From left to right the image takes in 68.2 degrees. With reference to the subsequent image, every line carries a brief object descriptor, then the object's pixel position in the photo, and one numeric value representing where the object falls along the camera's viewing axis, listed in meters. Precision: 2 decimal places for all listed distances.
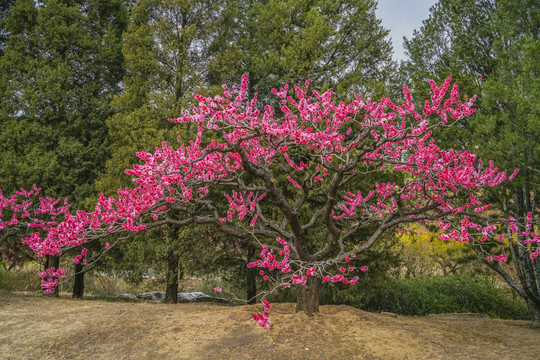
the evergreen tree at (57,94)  9.01
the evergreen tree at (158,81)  8.37
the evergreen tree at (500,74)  4.93
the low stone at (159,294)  11.04
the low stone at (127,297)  10.54
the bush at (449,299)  9.08
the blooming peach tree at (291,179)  4.04
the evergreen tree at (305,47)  9.30
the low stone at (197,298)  10.29
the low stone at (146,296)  10.75
